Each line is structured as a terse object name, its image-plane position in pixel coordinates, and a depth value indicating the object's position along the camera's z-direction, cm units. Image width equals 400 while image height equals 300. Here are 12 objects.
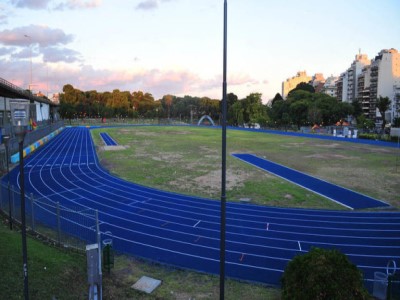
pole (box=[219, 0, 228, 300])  671
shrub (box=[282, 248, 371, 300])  670
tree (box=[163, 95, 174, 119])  14965
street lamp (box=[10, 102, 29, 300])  679
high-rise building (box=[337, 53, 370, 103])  11644
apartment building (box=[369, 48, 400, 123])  9931
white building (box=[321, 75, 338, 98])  14588
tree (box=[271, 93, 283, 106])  13576
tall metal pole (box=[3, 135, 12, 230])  1245
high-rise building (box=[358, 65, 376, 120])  10560
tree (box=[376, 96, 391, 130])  7366
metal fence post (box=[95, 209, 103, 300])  783
